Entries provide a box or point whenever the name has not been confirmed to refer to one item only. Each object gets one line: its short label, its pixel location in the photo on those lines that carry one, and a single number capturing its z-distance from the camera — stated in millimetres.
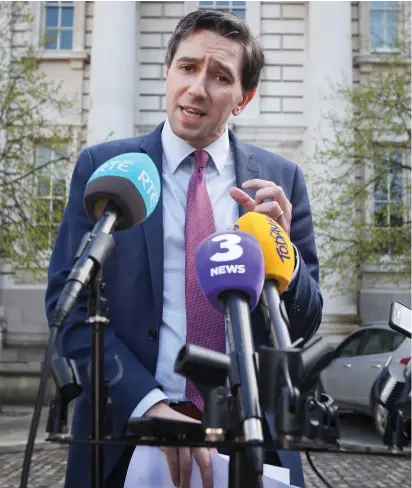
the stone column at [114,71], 15094
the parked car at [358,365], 9836
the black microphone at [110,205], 1226
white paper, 1492
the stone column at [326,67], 14938
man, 1620
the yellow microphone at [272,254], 1363
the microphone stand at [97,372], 1215
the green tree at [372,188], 12484
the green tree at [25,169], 11266
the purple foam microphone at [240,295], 1090
